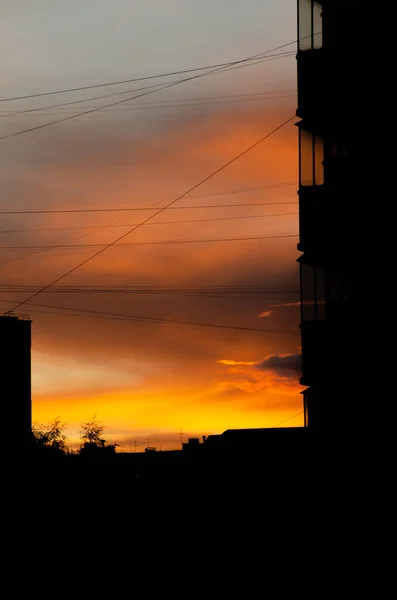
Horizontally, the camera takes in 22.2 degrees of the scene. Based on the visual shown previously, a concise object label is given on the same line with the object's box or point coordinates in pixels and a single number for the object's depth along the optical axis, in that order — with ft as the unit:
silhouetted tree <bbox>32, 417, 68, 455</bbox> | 378.32
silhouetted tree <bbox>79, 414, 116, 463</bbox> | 342.36
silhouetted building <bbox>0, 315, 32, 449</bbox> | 271.28
